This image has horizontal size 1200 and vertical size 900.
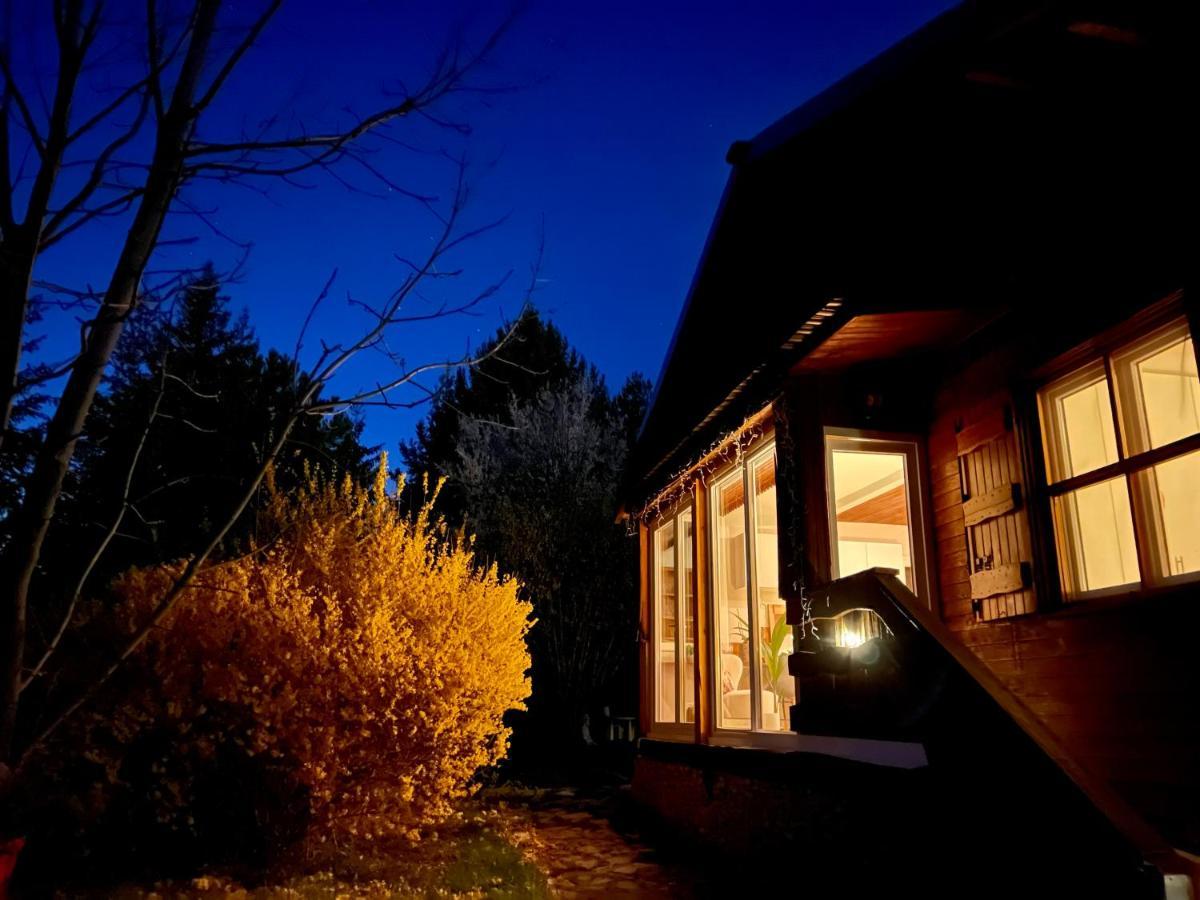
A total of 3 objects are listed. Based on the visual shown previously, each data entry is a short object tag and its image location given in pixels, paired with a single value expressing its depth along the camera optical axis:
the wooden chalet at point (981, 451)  3.28
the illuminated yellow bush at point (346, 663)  5.37
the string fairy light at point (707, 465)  6.12
